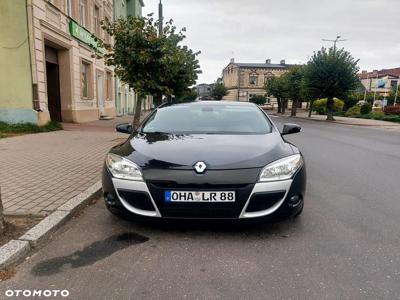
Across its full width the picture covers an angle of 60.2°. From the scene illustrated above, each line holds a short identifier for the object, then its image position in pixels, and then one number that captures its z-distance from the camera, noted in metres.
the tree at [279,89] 46.04
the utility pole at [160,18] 12.12
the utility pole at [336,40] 38.89
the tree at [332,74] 29.84
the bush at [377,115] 32.69
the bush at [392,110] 34.52
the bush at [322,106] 46.42
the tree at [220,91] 87.38
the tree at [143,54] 10.84
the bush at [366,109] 37.26
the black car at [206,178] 3.13
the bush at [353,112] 39.66
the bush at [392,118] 29.68
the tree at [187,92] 19.01
